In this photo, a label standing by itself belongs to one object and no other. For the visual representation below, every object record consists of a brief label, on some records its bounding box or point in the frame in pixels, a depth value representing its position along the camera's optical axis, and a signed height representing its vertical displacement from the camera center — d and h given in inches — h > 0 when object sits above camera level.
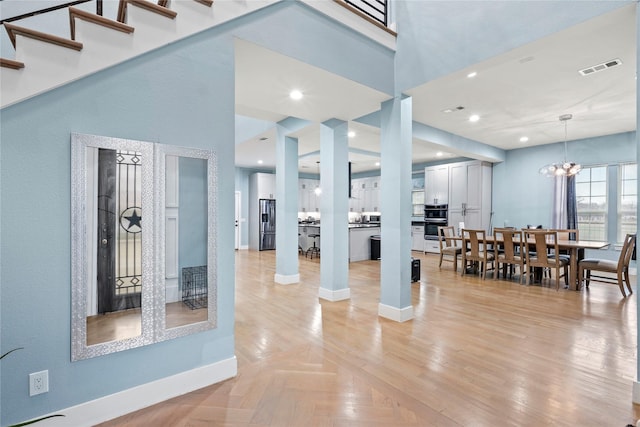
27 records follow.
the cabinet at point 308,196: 466.9 +24.1
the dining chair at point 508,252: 210.4 -28.3
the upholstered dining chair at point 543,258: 195.3 -30.6
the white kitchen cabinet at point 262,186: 407.8 +35.1
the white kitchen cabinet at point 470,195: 326.6 +19.3
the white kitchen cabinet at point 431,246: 355.3 -40.9
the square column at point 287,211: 216.1 +0.4
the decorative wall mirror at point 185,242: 82.6 -8.6
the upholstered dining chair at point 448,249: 253.4 -31.5
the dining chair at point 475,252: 226.7 -31.2
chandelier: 217.0 +31.5
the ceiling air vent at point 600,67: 129.1 +64.0
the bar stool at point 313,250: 338.6 -43.4
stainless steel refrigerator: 409.4 -17.0
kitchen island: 302.0 -29.0
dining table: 193.1 -26.4
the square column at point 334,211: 178.2 +0.4
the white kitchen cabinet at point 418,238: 376.5 -32.1
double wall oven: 353.1 -8.1
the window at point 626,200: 252.2 +10.4
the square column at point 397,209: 141.6 +1.3
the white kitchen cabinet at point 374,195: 446.9 +25.2
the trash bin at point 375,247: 313.1 -36.3
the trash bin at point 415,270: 216.2 -41.7
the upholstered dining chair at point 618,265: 179.0 -32.3
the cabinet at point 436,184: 355.3 +33.0
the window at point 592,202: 267.3 +9.4
